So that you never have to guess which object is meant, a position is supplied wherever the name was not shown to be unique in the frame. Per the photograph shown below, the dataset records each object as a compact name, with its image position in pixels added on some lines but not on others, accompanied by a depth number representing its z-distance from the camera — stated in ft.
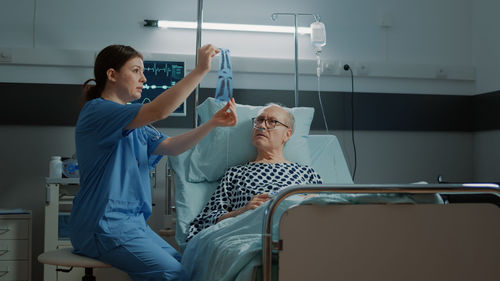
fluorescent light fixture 11.86
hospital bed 5.15
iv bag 11.30
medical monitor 11.38
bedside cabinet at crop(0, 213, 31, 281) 9.91
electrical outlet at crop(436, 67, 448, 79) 13.01
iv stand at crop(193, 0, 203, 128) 10.28
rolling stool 6.23
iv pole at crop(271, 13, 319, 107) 11.59
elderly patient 8.30
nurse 6.25
